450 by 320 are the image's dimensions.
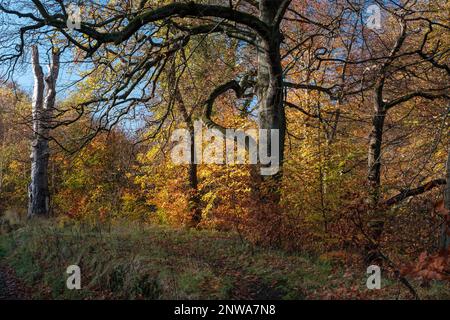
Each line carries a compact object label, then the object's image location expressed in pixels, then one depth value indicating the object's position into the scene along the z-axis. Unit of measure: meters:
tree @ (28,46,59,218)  14.45
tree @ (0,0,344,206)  7.16
